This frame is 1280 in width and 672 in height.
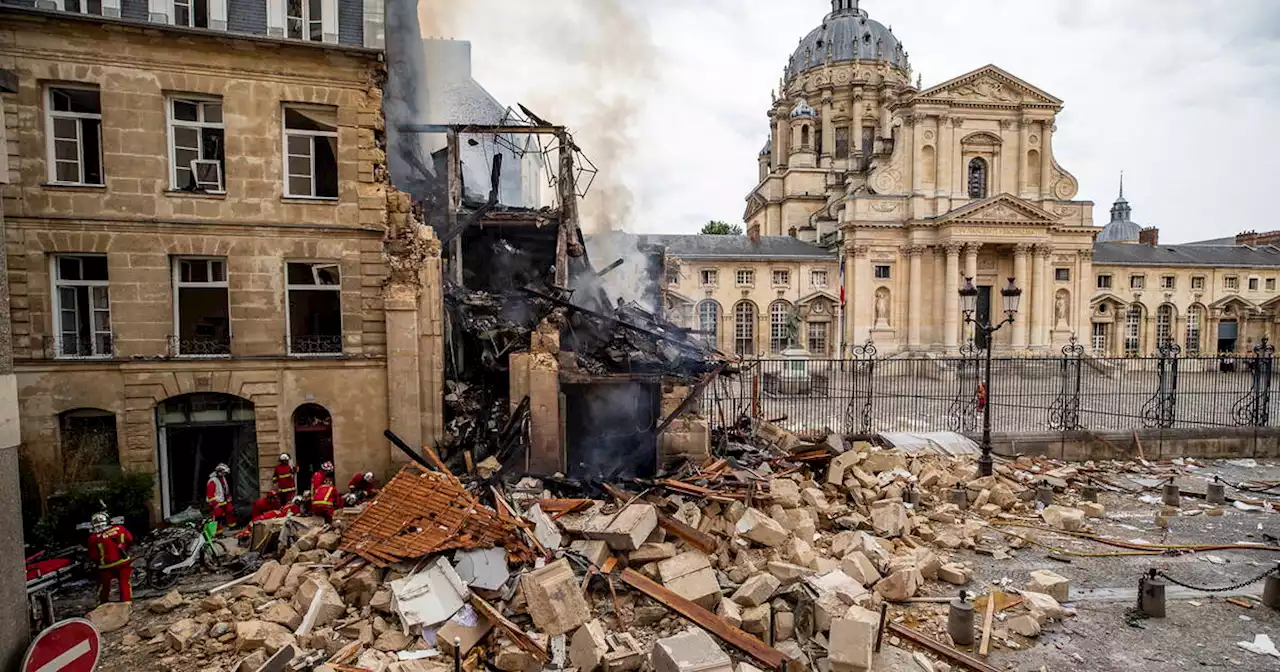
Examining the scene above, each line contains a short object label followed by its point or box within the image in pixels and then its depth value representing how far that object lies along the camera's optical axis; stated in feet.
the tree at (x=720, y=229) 233.96
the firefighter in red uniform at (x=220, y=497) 32.45
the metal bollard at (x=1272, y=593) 25.18
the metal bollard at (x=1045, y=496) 38.22
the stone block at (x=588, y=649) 20.27
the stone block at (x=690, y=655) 18.71
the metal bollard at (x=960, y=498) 37.40
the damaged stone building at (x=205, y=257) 33.76
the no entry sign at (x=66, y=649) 13.85
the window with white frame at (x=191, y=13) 34.73
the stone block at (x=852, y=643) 19.94
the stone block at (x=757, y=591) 23.17
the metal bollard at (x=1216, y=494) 39.01
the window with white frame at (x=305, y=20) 36.22
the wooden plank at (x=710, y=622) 20.65
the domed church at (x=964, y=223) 130.72
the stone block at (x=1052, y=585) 25.84
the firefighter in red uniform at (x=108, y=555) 24.97
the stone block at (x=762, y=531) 28.30
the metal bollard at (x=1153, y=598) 24.54
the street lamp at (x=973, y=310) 40.81
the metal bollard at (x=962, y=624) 22.40
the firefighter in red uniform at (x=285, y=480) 33.04
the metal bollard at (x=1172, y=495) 38.37
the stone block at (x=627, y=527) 25.58
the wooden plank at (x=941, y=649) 20.68
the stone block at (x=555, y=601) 21.72
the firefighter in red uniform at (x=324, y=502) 31.76
